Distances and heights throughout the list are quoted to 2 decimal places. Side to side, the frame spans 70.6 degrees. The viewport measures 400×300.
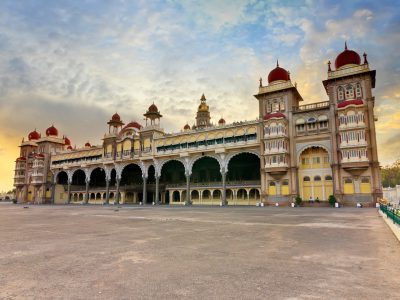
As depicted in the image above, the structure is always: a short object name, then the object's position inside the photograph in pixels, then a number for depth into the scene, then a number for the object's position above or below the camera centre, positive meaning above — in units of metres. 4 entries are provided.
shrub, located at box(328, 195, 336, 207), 37.91 -1.30
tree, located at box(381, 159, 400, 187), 103.71 +5.79
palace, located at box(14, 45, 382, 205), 38.31 +6.45
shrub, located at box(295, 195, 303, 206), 40.16 -1.52
